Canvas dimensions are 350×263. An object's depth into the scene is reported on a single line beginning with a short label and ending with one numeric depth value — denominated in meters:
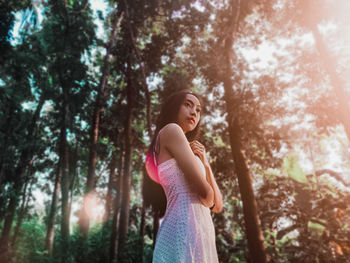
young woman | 1.41
